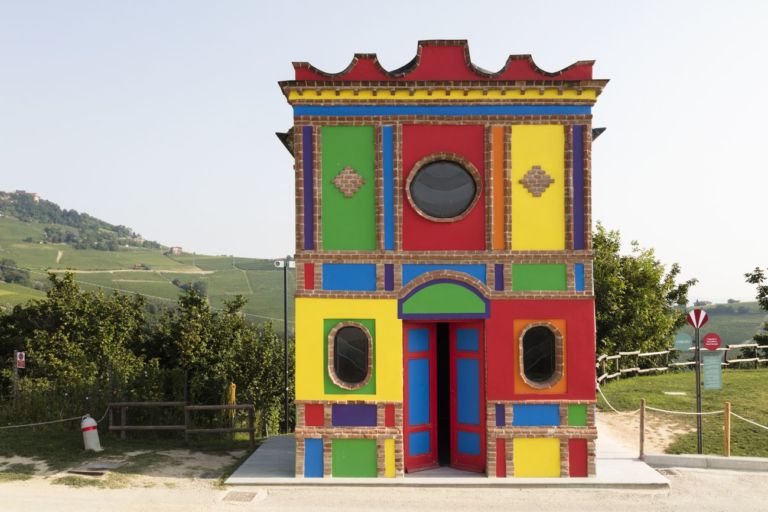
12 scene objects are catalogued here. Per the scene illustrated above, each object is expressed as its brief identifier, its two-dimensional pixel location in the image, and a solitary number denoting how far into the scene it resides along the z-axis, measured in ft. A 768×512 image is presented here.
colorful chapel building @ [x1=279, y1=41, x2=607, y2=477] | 40.16
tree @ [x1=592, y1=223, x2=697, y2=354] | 97.76
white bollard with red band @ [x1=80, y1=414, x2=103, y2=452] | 45.75
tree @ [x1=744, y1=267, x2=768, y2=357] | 107.45
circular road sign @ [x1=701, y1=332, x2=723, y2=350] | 48.32
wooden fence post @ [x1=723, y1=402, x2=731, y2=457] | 43.60
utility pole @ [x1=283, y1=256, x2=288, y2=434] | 60.29
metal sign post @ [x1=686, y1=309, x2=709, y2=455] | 45.41
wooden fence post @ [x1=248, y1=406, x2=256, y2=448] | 47.26
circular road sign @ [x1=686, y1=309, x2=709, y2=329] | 46.14
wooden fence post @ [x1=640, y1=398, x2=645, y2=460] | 43.45
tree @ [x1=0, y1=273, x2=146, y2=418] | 103.86
